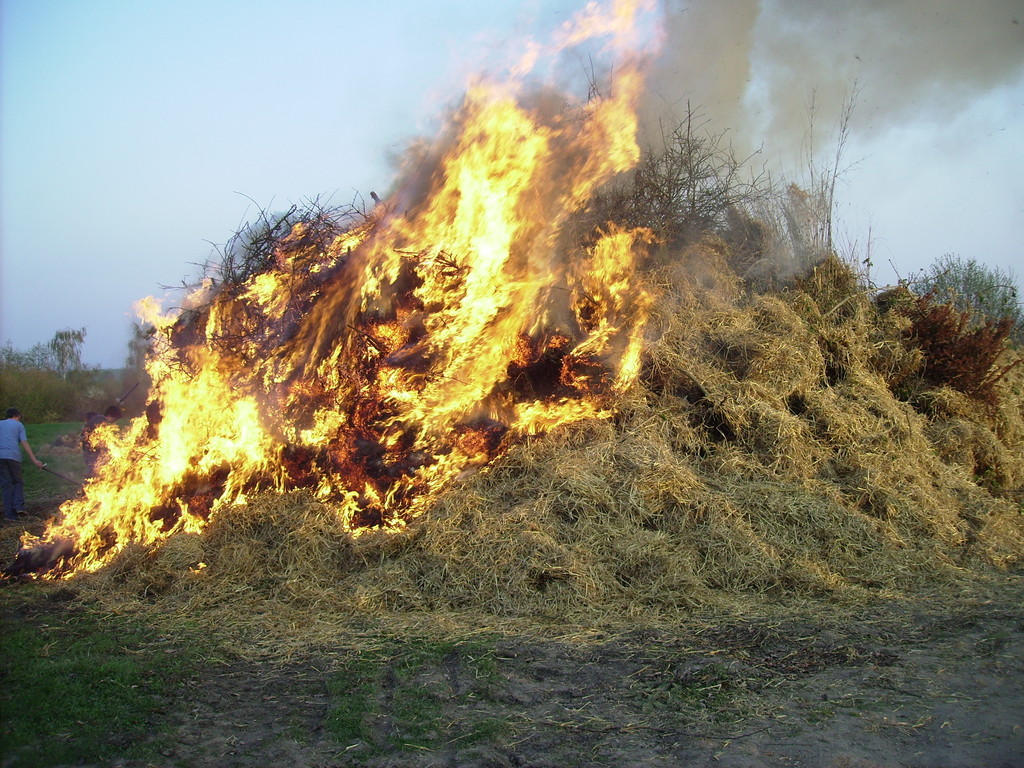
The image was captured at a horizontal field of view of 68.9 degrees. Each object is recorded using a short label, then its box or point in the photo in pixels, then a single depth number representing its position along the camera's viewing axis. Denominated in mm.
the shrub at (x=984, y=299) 11305
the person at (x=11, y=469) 10352
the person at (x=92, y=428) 10618
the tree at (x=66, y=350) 23983
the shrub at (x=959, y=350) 9648
